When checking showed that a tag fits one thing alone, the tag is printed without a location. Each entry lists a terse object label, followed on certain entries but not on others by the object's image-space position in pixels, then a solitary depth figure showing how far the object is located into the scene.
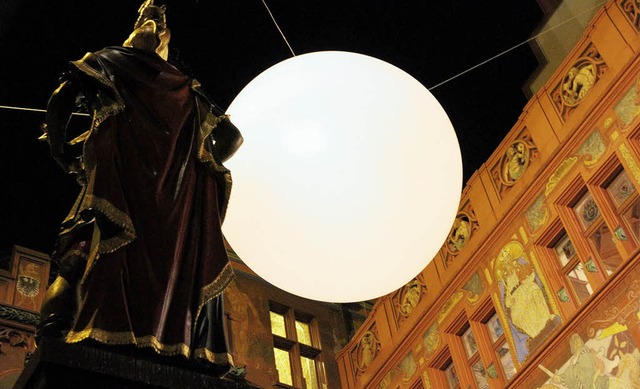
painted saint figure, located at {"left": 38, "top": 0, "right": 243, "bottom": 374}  2.82
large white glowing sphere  5.14
